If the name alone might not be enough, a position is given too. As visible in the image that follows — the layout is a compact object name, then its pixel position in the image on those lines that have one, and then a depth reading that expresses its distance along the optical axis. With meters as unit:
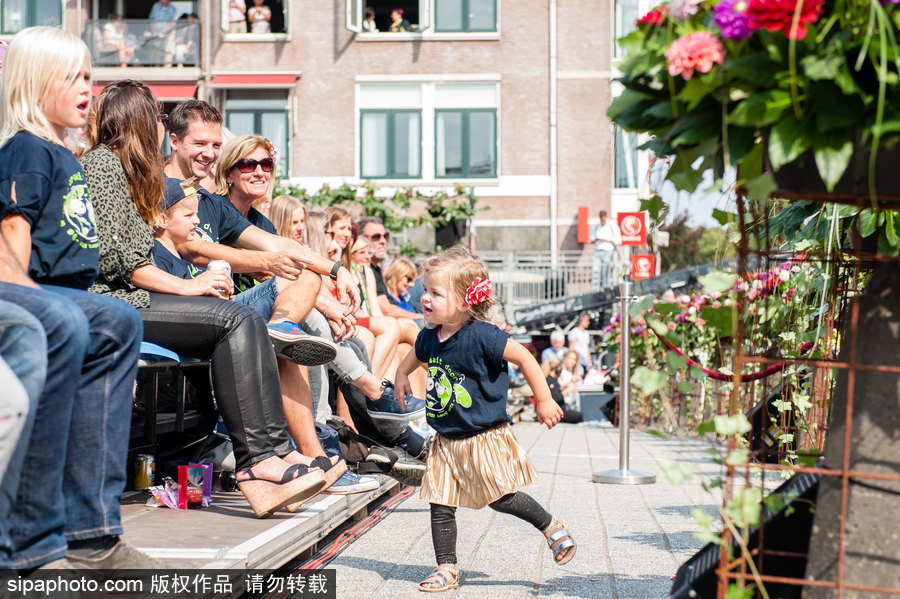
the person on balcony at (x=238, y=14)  26.83
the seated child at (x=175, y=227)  4.77
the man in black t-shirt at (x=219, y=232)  5.02
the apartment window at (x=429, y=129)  26.72
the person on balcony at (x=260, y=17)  26.91
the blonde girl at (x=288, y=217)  6.63
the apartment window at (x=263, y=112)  27.11
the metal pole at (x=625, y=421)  7.75
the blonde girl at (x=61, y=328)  2.61
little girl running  4.25
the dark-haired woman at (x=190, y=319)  3.97
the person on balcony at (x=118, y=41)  27.02
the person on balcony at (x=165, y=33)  26.97
